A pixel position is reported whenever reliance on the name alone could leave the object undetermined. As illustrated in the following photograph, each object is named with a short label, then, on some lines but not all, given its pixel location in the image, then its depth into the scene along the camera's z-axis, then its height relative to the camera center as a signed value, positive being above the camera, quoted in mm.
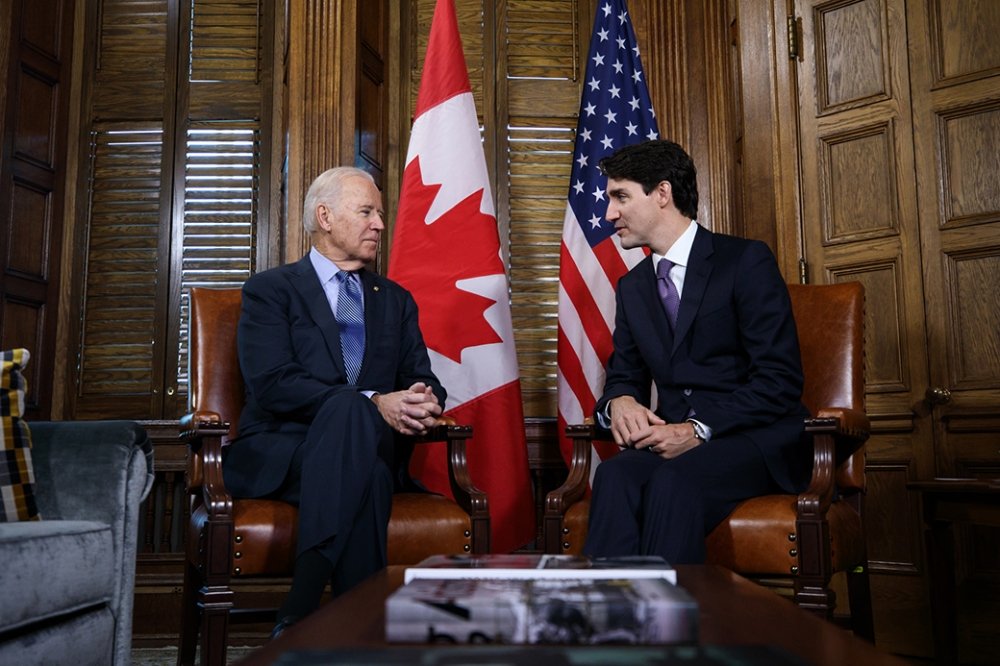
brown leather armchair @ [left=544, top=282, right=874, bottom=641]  2123 -203
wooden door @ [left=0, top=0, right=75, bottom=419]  4246 +1132
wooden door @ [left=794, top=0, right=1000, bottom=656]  3229 +636
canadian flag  3225 +450
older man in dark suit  2174 +85
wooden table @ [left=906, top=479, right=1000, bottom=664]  2590 -395
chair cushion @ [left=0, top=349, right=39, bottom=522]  2080 -62
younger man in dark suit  2240 +110
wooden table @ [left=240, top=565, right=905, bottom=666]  917 -223
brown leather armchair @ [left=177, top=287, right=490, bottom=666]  2217 -231
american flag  3387 +726
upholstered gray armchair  1815 -256
